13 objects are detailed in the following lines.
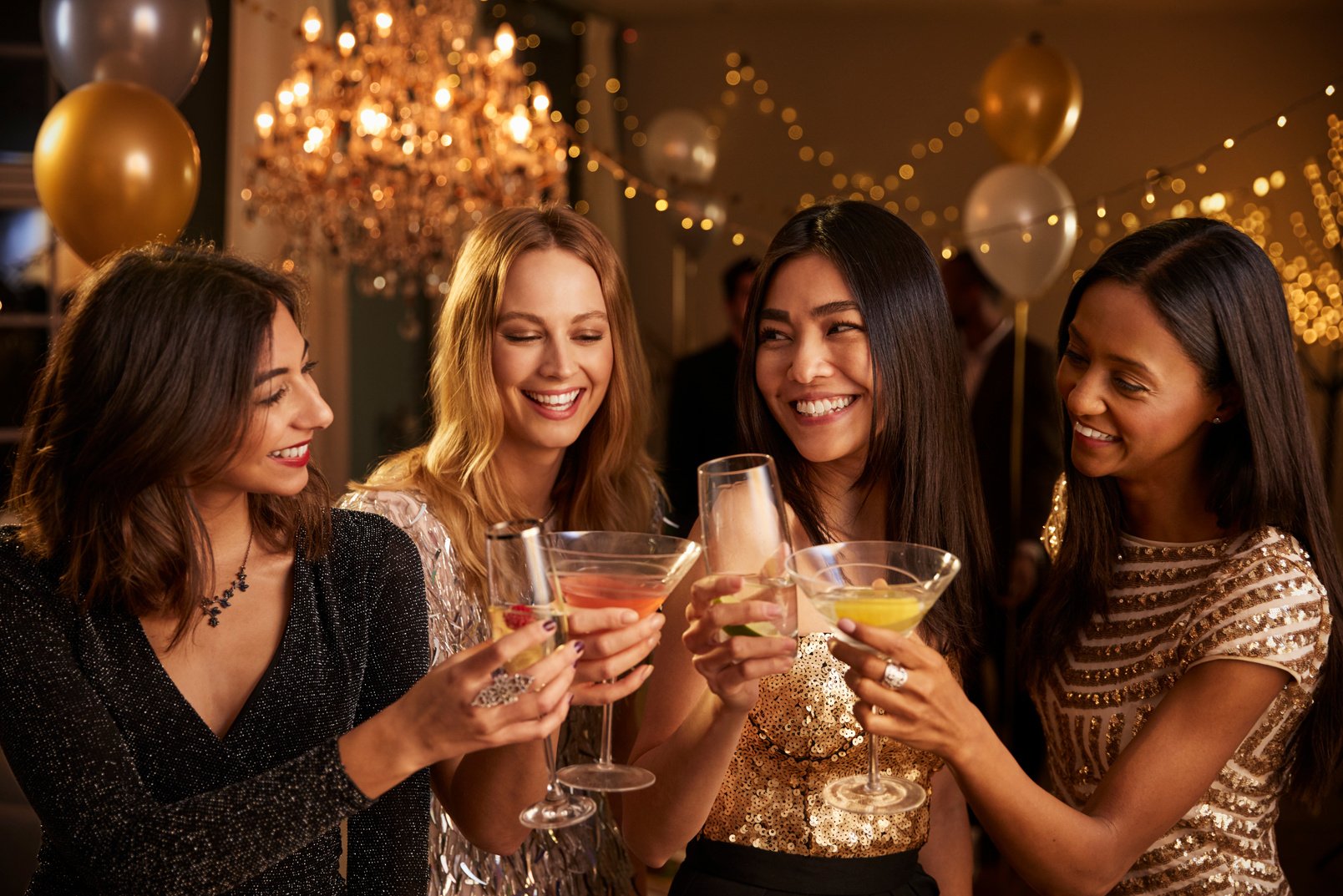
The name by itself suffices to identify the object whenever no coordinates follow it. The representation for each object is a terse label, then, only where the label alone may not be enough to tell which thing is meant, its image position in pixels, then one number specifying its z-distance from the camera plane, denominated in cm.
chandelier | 531
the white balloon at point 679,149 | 638
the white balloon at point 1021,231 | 494
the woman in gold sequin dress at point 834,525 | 198
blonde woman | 232
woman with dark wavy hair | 158
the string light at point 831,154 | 945
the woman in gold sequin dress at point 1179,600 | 180
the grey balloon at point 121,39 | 361
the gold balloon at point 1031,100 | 495
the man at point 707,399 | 489
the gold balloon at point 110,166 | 351
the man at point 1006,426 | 522
